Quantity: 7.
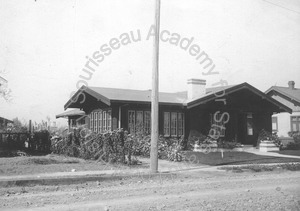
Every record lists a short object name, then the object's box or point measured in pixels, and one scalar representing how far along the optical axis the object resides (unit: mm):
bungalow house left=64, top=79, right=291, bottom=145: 21875
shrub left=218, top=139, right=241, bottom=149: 22842
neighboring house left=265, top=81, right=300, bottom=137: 37125
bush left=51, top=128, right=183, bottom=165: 15031
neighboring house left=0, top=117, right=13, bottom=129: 36556
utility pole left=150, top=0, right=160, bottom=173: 12430
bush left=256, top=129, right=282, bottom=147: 24656
